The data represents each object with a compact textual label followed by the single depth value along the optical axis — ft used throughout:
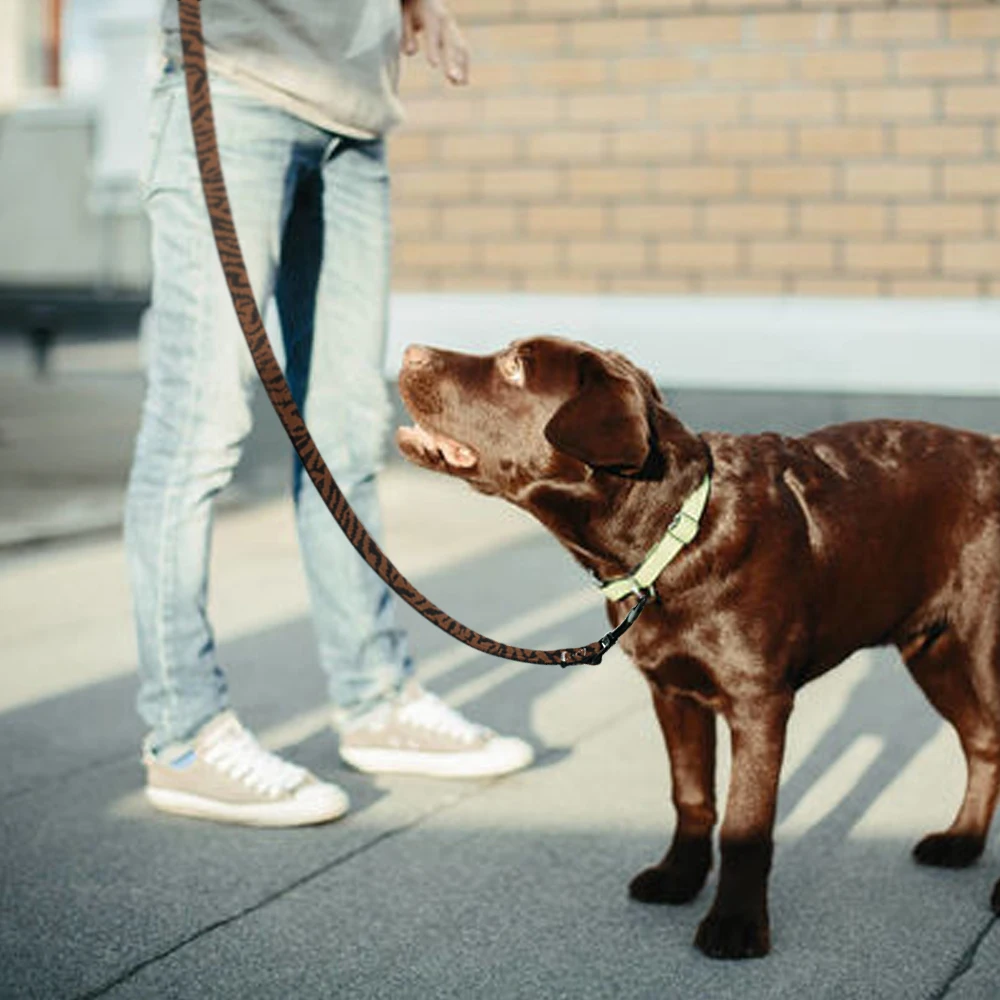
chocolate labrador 10.32
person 12.54
